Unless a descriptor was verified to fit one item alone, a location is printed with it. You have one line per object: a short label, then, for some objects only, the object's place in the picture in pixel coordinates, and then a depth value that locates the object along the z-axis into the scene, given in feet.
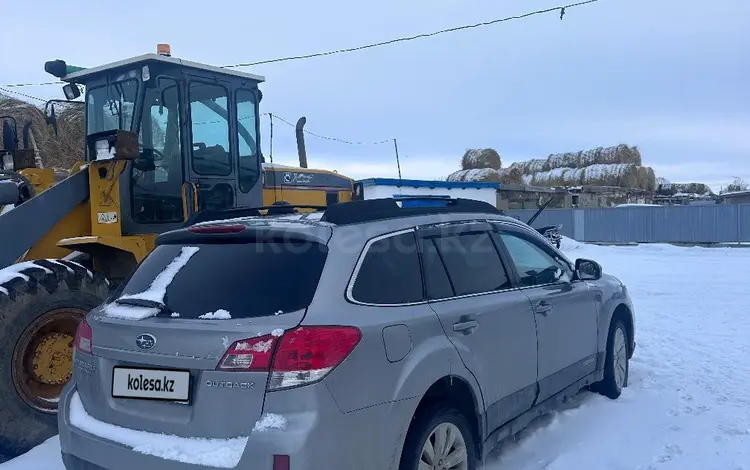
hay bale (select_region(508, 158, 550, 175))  123.34
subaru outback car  9.05
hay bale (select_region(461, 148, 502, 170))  119.75
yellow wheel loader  15.35
